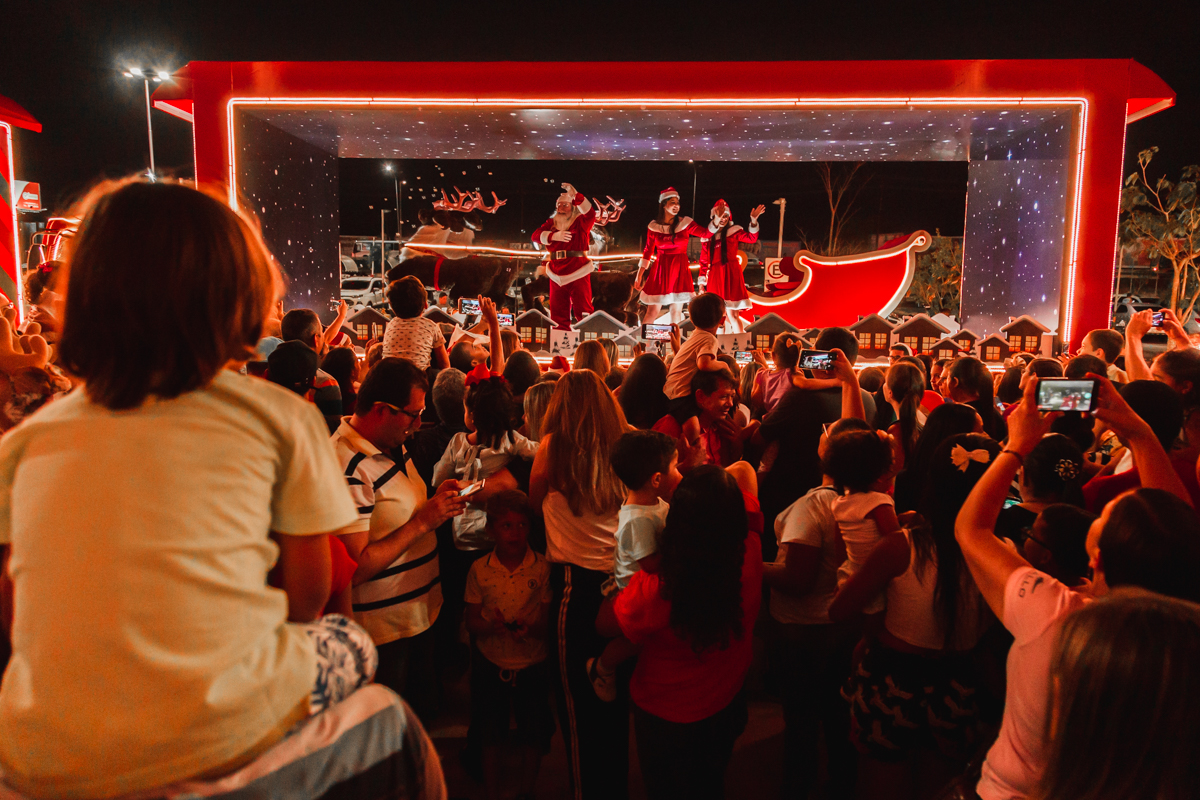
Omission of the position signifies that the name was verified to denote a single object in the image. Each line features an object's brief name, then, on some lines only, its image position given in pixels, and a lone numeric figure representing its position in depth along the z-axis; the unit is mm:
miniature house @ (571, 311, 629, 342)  8362
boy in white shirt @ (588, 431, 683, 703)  1913
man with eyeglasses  1868
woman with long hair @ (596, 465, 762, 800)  1742
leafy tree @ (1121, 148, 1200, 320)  17344
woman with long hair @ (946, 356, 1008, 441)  3094
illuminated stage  7641
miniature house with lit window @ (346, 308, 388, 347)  8656
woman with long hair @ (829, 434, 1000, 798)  1896
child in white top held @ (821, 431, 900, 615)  2113
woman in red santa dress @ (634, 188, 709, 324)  10766
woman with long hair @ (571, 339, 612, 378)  3965
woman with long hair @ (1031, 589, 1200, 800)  874
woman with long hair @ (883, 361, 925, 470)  3207
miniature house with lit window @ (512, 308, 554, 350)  8648
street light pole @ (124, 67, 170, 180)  11461
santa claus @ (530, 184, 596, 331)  10742
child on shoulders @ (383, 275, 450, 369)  4078
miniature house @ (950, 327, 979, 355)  7664
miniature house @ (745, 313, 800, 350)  8219
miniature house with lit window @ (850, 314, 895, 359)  8227
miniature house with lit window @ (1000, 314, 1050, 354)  7746
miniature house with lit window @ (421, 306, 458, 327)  7861
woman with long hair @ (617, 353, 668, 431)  3537
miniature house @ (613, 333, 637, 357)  8179
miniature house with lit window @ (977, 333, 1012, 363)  7406
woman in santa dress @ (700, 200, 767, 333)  10797
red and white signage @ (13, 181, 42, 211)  13102
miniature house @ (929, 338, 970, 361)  6973
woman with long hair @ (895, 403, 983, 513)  2463
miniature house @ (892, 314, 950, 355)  7957
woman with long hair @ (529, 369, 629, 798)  2201
